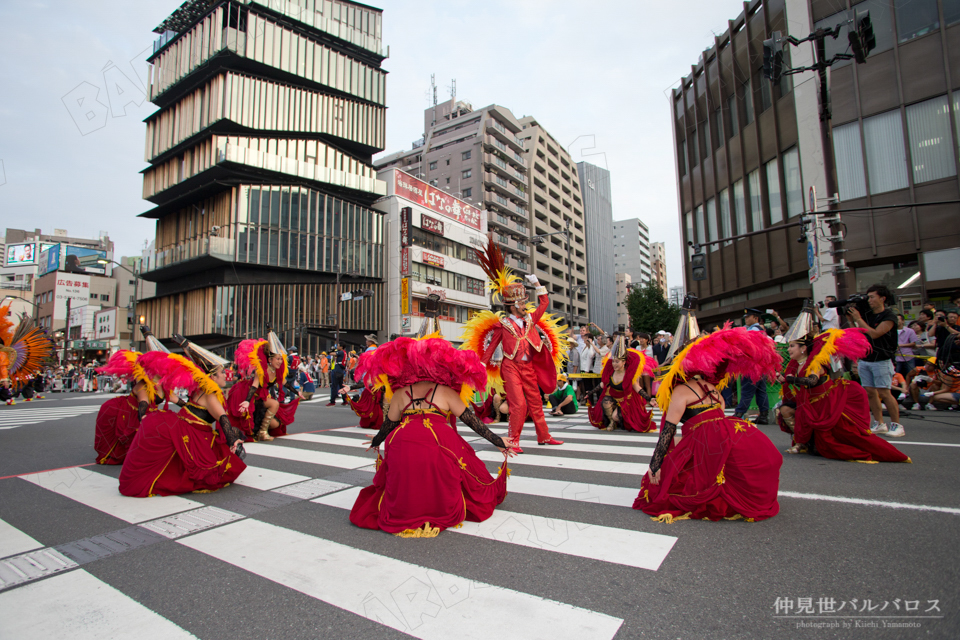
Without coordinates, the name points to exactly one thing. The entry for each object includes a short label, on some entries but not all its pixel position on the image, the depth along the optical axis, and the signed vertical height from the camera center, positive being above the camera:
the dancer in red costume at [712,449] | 3.37 -0.68
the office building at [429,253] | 39.97 +9.34
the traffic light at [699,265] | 14.58 +2.69
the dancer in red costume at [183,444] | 4.52 -0.73
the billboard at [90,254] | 63.75 +15.97
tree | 44.75 +3.93
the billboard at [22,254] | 77.31 +18.17
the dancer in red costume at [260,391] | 7.76 -0.42
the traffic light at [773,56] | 9.67 +5.82
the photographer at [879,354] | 6.33 -0.08
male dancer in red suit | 6.55 -0.02
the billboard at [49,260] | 62.06 +14.20
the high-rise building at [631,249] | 122.81 +26.30
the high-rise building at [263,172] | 32.97 +13.65
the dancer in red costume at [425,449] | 3.39 -0.63
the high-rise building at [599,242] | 88.44 +21.49
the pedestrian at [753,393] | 7.63 -0.67
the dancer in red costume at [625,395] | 8.13 -0.68
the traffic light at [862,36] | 9.38 +5.95
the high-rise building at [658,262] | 138.75 +26.28
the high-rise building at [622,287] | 110.91 +15.72
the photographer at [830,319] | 6.31 +0.45
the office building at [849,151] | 16.86 +7.76
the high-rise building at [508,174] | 59.50 +23.90
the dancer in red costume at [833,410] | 5.04 -0.65
